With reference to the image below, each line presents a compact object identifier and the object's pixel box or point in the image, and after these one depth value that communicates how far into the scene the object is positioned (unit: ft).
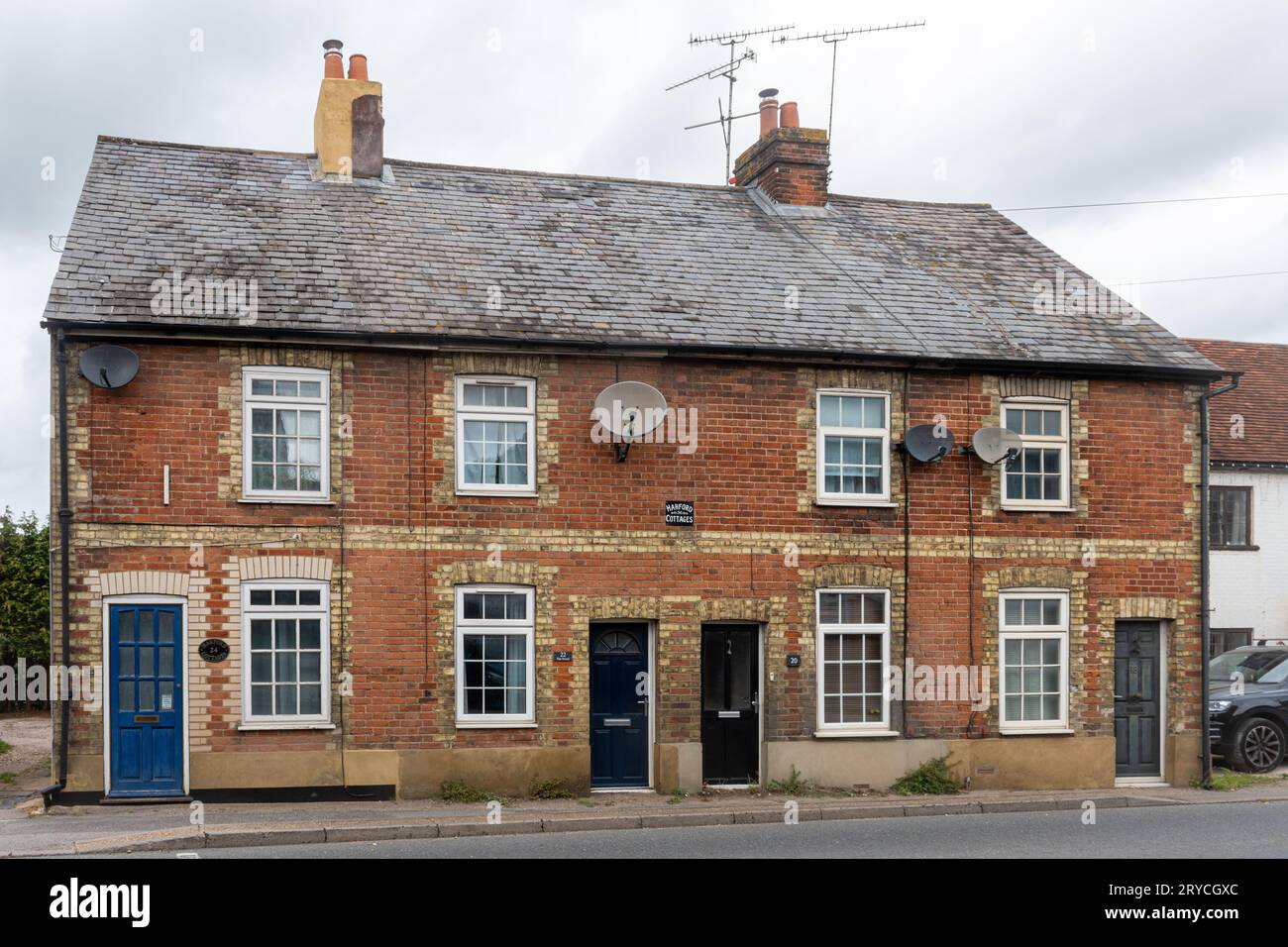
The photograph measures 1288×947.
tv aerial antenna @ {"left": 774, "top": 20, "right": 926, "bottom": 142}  75.71
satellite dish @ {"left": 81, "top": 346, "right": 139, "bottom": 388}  52.34
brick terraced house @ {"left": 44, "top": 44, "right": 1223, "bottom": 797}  53.62
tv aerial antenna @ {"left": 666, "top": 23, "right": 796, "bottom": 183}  81.76
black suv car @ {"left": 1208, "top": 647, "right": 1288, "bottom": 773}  66.69
